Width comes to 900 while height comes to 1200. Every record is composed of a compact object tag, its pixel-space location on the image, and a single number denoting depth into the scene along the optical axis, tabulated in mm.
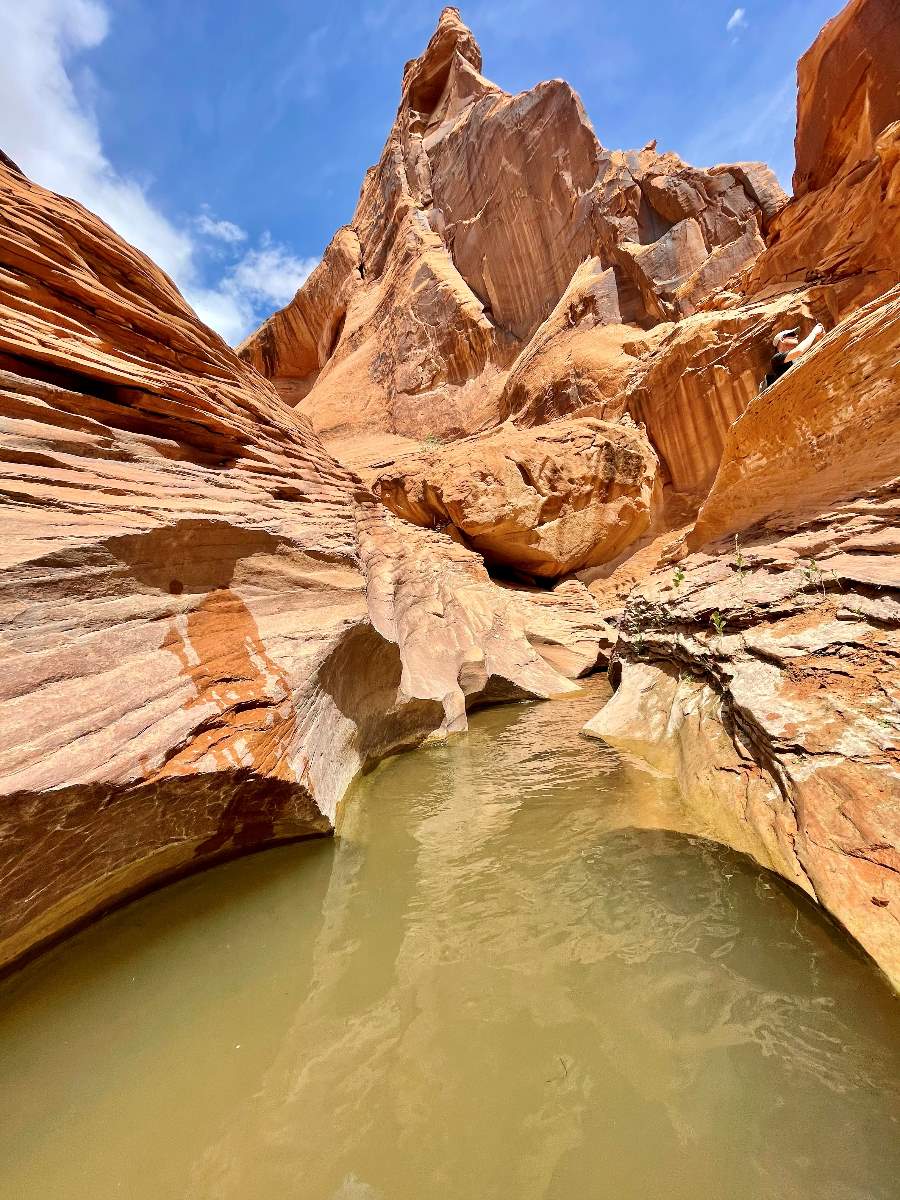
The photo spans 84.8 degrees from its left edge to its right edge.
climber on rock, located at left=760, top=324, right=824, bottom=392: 7294
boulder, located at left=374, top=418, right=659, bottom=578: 12734
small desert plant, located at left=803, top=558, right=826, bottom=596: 3674
